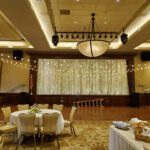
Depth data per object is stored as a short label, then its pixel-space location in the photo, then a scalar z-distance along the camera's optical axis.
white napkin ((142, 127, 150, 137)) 2.58
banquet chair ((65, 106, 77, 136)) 6.21
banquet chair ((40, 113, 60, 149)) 5.09
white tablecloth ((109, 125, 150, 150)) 2.43
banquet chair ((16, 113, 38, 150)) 5.01
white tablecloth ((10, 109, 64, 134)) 5.41
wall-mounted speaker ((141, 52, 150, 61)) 13.21
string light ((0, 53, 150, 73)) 13.37
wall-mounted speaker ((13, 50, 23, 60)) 12.93
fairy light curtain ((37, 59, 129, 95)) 13.45
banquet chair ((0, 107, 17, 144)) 5.27
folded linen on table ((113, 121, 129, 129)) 3.23
